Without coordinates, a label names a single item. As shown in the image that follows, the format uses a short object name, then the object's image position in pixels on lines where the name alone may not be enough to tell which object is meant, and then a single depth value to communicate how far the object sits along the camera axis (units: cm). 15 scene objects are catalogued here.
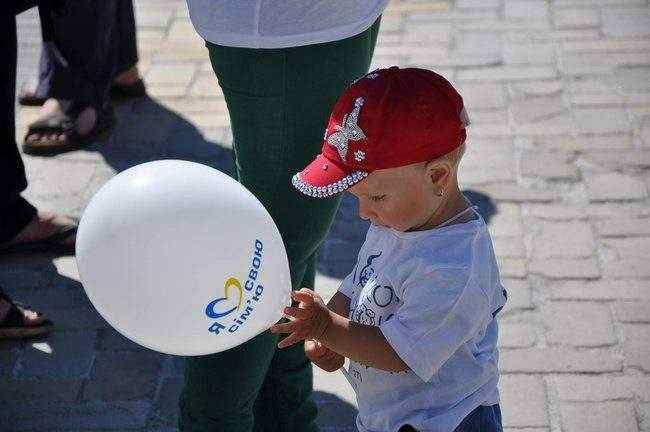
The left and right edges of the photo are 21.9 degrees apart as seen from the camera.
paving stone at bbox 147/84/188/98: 790
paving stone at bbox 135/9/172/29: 887
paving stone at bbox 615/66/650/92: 763
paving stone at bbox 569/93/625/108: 744
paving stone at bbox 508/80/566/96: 760
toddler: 300
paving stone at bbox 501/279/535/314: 553
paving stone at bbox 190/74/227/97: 786
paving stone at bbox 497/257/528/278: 579
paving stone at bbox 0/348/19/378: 520
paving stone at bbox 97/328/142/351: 538
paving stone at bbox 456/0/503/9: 897
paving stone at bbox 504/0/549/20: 875
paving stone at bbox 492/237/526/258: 597
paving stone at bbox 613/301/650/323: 539
